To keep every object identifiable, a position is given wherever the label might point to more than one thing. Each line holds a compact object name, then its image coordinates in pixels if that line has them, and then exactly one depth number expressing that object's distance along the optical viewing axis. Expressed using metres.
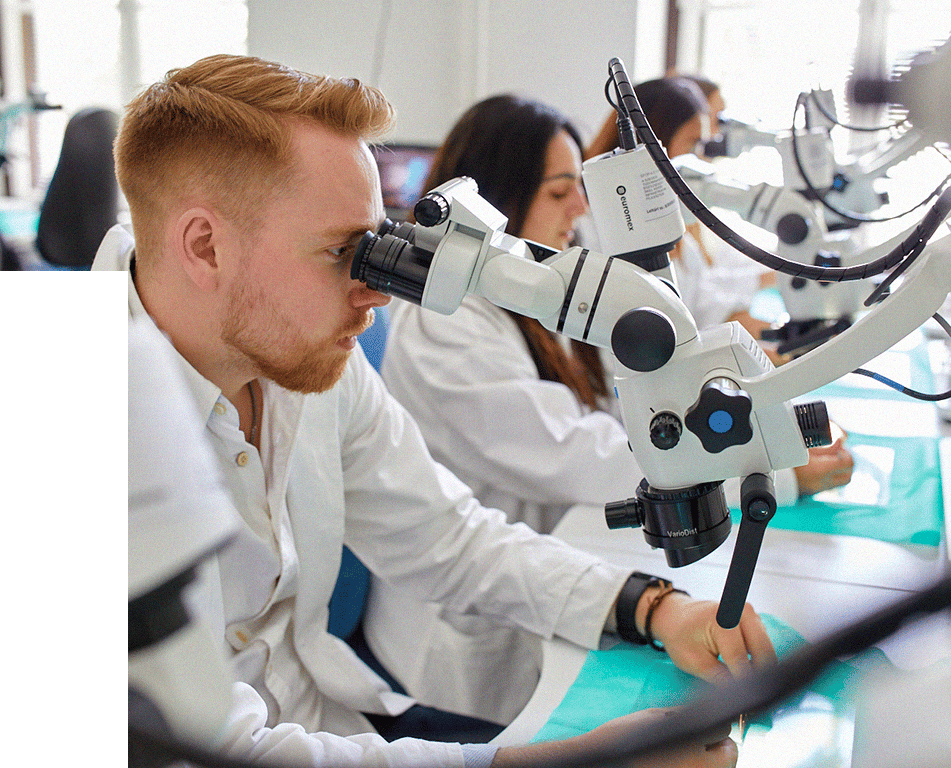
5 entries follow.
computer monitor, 3.76
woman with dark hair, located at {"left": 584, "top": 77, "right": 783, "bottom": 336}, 2.24
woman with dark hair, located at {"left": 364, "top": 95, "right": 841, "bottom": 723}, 1.33
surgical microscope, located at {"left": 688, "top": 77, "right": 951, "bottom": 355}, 1.42
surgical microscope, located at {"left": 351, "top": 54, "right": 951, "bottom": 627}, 0.61
